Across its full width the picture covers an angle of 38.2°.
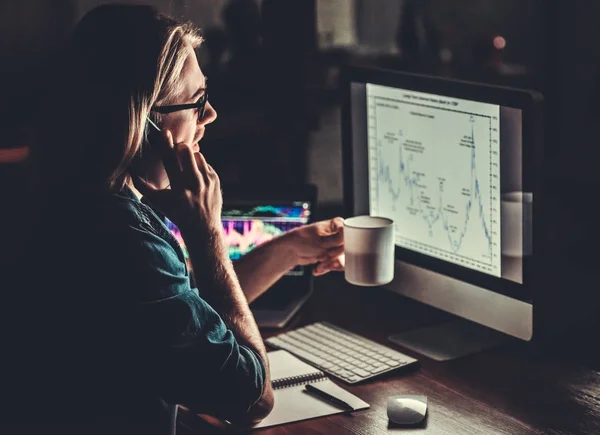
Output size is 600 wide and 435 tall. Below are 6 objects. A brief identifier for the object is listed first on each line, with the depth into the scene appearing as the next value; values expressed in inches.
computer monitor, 56.3
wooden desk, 51.3
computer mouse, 51.6
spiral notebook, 53.5
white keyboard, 59.2
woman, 46.6
